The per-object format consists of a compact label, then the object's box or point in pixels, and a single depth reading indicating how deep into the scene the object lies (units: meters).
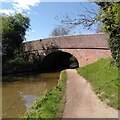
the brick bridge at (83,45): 13.69
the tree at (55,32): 29.65
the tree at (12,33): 14.85
